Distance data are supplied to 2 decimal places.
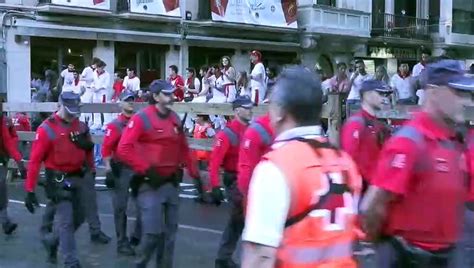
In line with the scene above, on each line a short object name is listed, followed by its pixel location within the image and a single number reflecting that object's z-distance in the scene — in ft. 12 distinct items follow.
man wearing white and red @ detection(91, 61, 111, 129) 69.21
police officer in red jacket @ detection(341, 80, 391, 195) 25.26
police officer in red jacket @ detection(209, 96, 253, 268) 26.17
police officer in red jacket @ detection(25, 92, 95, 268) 27.22
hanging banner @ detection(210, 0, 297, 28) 97.55
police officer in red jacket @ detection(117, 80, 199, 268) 24.04
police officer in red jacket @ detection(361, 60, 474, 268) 13.43
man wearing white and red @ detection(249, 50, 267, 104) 64.44
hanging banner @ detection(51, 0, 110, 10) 82.99
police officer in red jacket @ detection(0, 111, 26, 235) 34.96
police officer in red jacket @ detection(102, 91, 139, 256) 31.99
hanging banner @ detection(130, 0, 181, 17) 90.17
